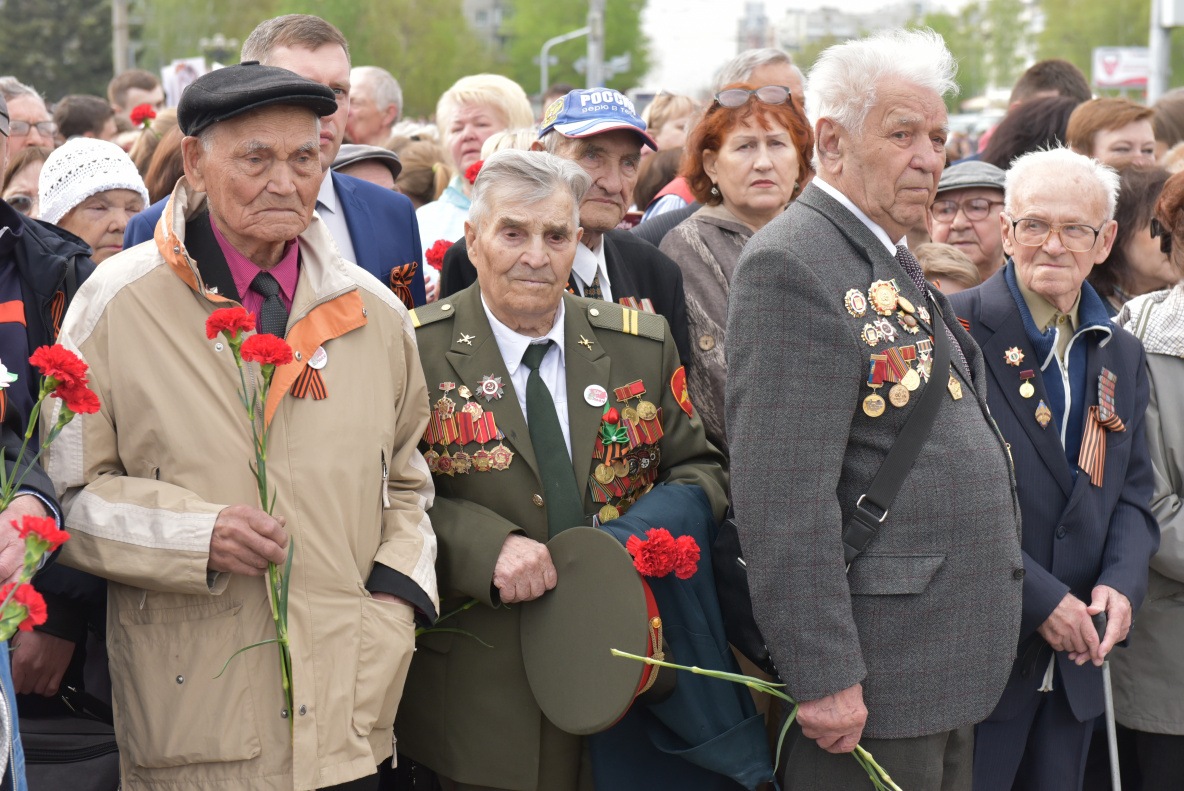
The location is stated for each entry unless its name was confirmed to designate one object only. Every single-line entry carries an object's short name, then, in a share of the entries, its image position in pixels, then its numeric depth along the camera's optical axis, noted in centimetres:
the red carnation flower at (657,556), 273
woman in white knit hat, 393
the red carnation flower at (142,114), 595
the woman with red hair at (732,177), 388
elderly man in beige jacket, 242
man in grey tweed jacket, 251
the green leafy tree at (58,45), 3794
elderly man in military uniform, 293
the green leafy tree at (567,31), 5594
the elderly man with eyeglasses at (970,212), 483
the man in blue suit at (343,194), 359
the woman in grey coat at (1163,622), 351
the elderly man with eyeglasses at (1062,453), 318
